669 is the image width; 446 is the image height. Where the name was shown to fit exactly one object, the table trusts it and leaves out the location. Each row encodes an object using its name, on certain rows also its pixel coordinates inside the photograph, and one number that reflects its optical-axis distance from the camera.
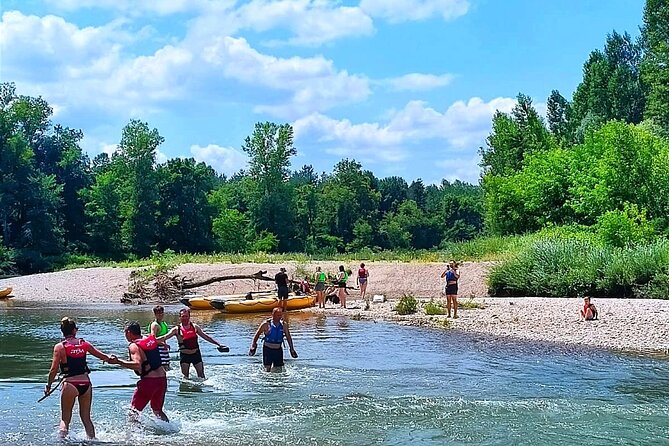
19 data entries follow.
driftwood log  42.62
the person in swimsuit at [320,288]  34.78
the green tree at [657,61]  61.56
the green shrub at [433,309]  30.41
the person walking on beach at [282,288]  31.28
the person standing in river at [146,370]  12.03
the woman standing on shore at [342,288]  34.50
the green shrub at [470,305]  31.05
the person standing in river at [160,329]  15.67
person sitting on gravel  25.97
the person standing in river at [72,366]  11.50
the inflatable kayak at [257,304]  33.56
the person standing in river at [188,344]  16.31
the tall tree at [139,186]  84.88
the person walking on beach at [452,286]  27.55
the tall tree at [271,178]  93.31
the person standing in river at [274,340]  17.56
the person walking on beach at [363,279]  37.12
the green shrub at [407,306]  31.38
